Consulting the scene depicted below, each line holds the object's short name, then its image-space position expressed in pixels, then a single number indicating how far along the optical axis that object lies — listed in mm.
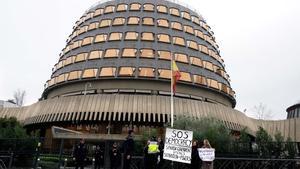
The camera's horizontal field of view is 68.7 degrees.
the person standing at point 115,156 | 12128
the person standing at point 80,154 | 11398
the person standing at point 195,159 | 9942
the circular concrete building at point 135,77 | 25875
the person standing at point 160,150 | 9999
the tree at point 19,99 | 55395
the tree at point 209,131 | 16733
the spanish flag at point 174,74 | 19715
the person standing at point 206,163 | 9740
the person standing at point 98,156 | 13506
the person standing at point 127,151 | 10033
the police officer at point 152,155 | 9734
